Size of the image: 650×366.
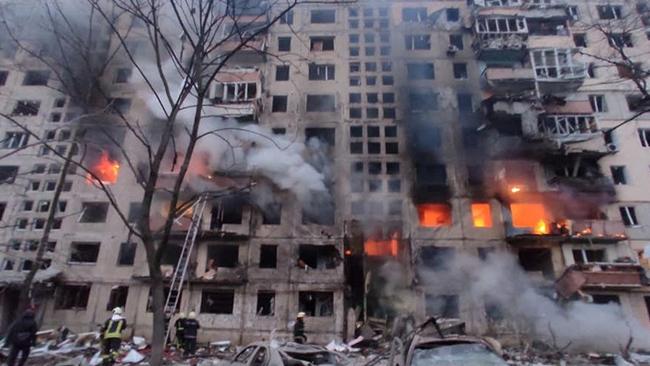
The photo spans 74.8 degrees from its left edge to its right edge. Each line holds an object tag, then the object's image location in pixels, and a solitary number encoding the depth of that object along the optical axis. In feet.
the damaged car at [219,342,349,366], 28.22
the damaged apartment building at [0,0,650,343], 83.51
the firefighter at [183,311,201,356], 59.26
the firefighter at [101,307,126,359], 48.19
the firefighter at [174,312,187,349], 60.23
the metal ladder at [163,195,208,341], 76.74
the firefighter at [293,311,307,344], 62.08
